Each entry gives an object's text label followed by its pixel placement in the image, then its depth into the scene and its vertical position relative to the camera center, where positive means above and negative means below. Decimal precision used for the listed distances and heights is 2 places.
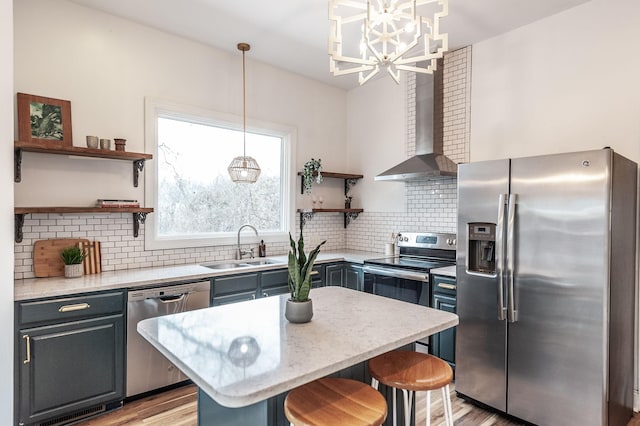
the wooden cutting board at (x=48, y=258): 2.82 -0.39
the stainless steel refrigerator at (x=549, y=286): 2.23 -0.51
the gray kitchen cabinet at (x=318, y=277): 3.94 -0.73
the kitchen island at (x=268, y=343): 1.20 -0.54
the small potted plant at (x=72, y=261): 2.82 -0.41
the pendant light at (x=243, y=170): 3.50 +0.36
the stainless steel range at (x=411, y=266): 3.40 -0.56
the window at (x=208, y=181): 3.54 +0.29
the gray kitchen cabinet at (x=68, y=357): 2.34 -1.00
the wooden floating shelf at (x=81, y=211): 2.62 -0.03
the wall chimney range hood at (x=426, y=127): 3.81 +0.88
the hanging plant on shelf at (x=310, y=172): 4.45 +0.44
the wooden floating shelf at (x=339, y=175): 4.61 +0.42
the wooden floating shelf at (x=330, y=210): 4.51 -0.02
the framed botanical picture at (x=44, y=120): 2.75 +0.66
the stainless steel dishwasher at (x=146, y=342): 2.76 -0.93
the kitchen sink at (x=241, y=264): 3.71 -0.57
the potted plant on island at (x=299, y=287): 1.67 -0.36
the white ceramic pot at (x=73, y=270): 2.81 -0.48
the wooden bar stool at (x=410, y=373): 1.66 -0.76
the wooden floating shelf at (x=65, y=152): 2.62 +0.42
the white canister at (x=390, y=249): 4.39 -0.48
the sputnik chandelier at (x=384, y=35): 1.89 +0.91
